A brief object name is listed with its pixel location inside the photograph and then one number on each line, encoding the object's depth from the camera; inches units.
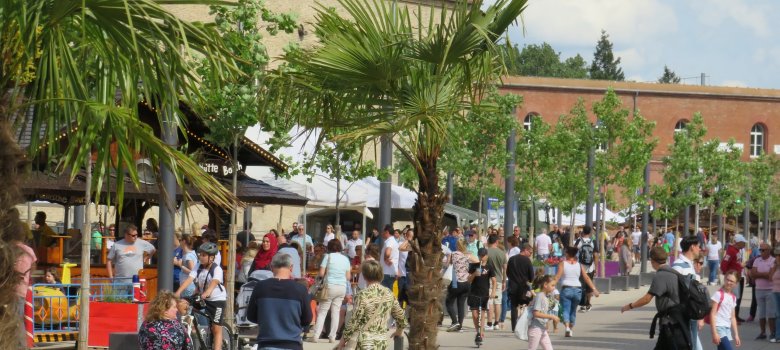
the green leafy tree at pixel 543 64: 5039.4
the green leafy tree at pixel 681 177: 2137.1
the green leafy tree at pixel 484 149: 1589.7
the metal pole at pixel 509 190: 1391.5
